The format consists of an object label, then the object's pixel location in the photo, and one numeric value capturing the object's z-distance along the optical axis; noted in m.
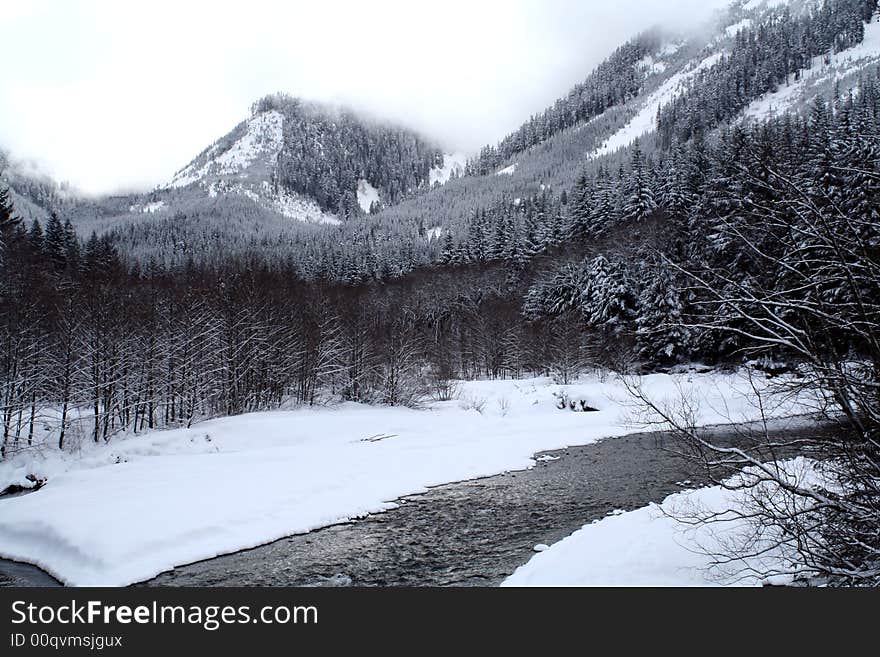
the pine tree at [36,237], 54.02
